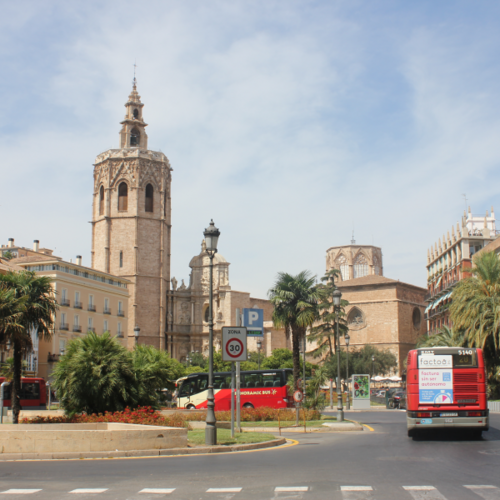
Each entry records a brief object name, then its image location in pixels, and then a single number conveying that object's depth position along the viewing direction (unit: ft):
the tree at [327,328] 191.21
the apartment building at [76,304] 187.03
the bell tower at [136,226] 264.93
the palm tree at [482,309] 112.27
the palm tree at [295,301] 107.34
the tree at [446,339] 126.92
